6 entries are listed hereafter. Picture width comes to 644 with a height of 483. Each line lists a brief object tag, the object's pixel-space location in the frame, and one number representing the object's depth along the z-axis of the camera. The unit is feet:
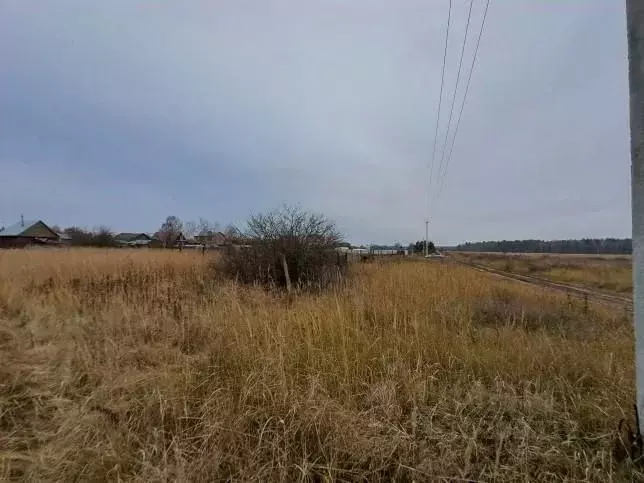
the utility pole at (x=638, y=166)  6.29
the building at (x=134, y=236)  256.32
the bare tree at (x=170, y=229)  203.00
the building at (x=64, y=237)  176.20
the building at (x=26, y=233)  171.42
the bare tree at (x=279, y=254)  32.86
